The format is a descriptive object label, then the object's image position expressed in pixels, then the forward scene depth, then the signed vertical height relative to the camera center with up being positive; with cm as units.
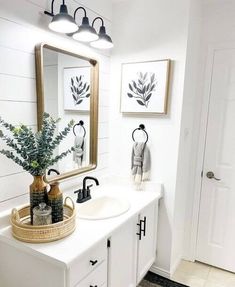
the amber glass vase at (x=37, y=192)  124 -45
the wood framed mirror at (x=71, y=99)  150 +7
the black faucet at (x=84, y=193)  170 -62
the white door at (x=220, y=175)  207 -55
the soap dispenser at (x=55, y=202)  125 -50
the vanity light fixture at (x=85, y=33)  156 +51
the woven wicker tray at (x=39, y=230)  116 -62
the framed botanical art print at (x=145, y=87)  191 +20
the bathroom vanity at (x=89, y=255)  111 -79
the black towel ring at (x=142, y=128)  204 -15
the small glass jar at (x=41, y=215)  120 -55
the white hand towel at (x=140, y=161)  202 -44
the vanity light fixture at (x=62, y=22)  136 +50
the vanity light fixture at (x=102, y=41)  169 +50
